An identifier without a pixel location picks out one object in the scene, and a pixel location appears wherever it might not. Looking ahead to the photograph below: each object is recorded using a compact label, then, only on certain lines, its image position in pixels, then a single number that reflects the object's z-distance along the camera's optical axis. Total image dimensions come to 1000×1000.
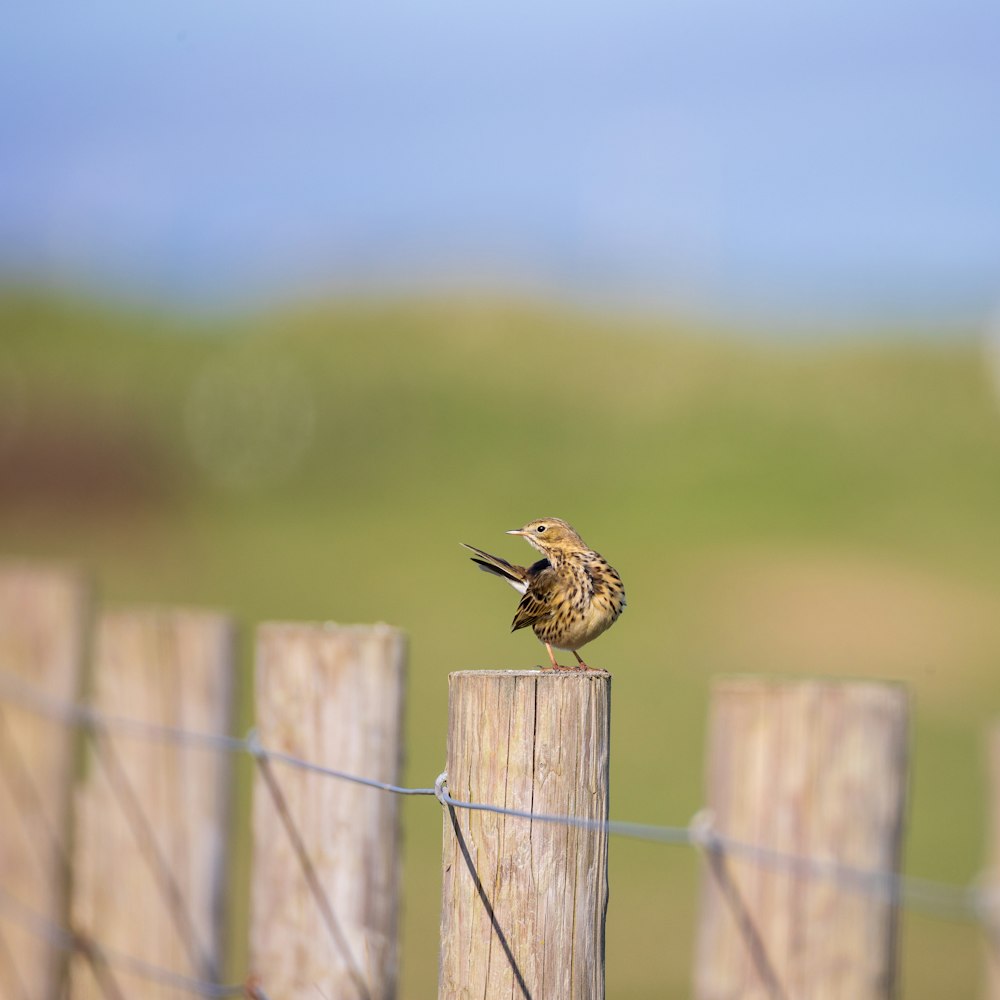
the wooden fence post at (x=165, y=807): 10.64
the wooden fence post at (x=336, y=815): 8.98
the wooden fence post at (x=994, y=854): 7.33
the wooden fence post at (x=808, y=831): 8.03
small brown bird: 9.73
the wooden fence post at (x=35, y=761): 12.20
